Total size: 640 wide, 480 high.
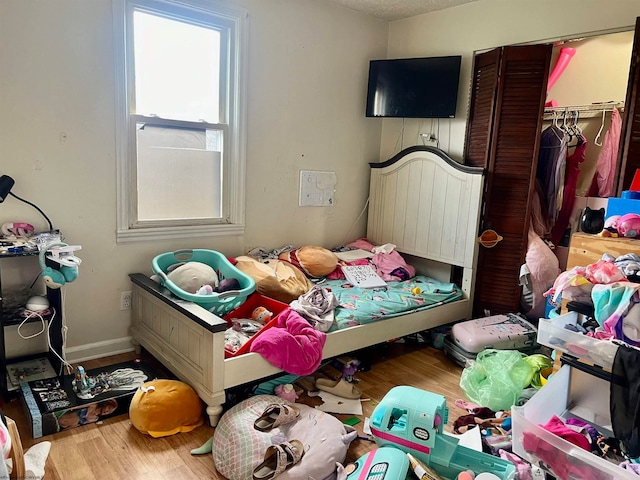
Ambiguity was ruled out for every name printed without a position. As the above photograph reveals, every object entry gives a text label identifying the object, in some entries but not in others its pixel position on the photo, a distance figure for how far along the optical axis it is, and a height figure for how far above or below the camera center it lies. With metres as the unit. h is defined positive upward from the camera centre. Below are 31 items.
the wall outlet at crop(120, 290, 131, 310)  2.98 -0.96
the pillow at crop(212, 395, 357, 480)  1.85 -1.18
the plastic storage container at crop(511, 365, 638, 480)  1.44 -0.90
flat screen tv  3.47 +0.57
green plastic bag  2.46 -1.14
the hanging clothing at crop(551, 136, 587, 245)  3.31 -0.13
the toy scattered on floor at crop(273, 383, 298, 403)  2.40 -1.20
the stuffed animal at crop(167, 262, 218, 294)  2.69 -0.72
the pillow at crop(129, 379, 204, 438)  2.15 -1.19
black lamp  2.40 -0.22
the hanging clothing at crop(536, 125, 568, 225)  3.23 +0.04
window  2.85 +0.20
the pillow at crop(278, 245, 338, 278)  3.36 -0.74
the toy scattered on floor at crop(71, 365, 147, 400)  2.31 -1.19
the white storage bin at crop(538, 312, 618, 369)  1.58 -0.61
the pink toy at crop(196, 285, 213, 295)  2.61 -0.76
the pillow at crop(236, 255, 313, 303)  2.91 -0.77
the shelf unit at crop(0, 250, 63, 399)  2.29 -0.94
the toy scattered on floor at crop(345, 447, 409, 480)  1.73 -1.14
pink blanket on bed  2.32 -0.94
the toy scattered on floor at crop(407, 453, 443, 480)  1.78 -1.17
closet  3.10 +0.12
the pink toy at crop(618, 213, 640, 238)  1.89 -0.21
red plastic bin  2.74 -0.90
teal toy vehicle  1.86 -1.11
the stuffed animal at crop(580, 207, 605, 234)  2.07 -0.22
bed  2.26 -0.79
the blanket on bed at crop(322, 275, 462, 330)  2.80 -0.90
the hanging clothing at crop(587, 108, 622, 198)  3.14 +0.08
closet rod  3.24 +0.43
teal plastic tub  2.53 -0.75
